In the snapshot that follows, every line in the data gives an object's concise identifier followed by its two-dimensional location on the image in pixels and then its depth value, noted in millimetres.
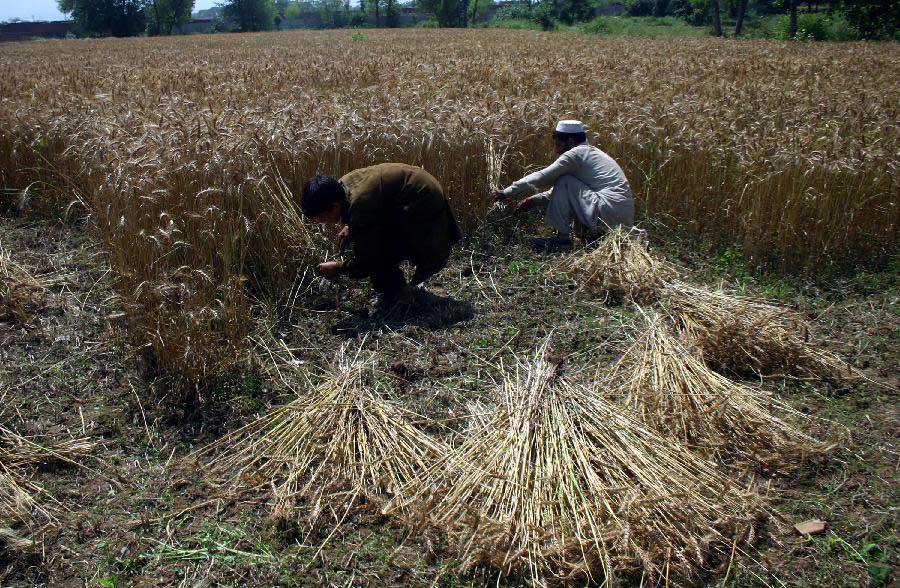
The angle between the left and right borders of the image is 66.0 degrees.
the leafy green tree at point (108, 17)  55938
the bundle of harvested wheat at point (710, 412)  3408
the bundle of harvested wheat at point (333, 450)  3164
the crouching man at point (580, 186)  5727
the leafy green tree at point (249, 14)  74056
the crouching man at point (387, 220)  4418
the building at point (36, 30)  59131
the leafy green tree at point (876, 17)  27328
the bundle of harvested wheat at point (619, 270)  5062
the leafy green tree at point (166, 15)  63656
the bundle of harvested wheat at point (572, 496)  2656
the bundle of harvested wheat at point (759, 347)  4188
